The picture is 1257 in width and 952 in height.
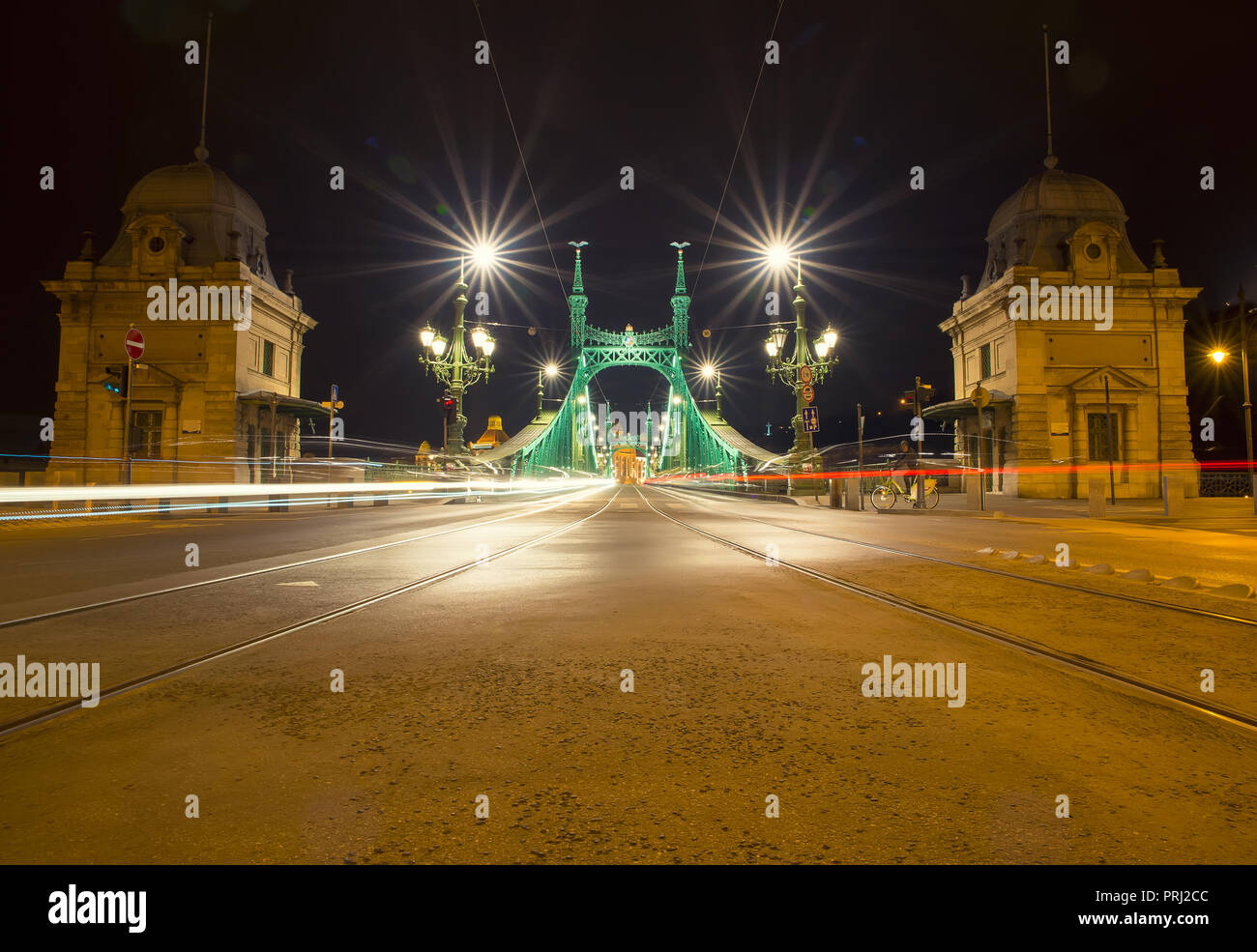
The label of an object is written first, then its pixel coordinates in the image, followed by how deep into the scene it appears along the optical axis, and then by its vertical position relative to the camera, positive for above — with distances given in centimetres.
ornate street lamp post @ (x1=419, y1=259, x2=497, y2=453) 2494 +519
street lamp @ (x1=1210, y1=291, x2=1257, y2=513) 1990 +409
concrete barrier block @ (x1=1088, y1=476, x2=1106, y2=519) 1692 -11
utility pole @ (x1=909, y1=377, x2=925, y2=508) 2207 +42
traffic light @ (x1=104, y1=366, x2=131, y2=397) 2030 +366
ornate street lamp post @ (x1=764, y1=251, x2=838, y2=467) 2430 +483
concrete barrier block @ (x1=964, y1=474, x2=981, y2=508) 2289 +6
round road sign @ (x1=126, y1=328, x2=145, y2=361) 1864 +416
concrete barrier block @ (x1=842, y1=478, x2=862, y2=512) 2300 -3
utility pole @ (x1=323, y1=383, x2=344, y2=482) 2709 +369
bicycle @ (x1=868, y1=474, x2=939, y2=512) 2248 +0
